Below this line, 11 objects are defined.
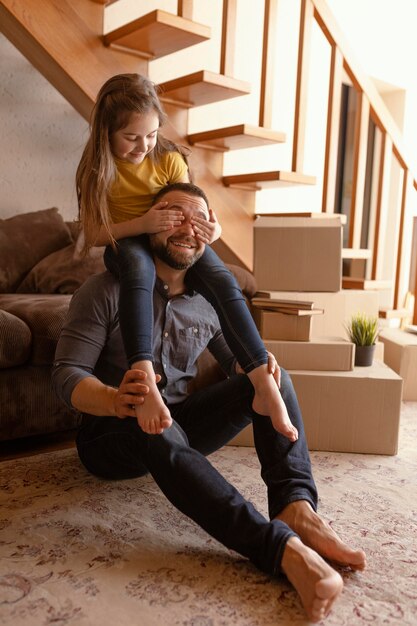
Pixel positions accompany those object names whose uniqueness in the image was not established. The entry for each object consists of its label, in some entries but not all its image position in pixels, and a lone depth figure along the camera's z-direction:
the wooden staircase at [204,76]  2.23
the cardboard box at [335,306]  2.27
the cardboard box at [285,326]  2.11
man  1.19
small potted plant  2.20
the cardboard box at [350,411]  2.01
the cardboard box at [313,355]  2.09
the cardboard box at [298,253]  2.23
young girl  1.41
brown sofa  1.86
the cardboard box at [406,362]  2.79
